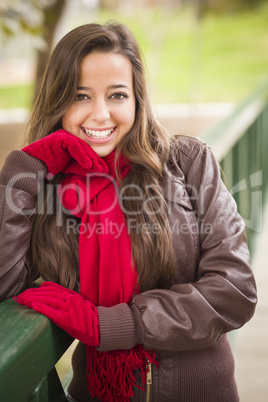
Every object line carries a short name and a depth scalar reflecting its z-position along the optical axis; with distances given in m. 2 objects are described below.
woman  1.28
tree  3.62
